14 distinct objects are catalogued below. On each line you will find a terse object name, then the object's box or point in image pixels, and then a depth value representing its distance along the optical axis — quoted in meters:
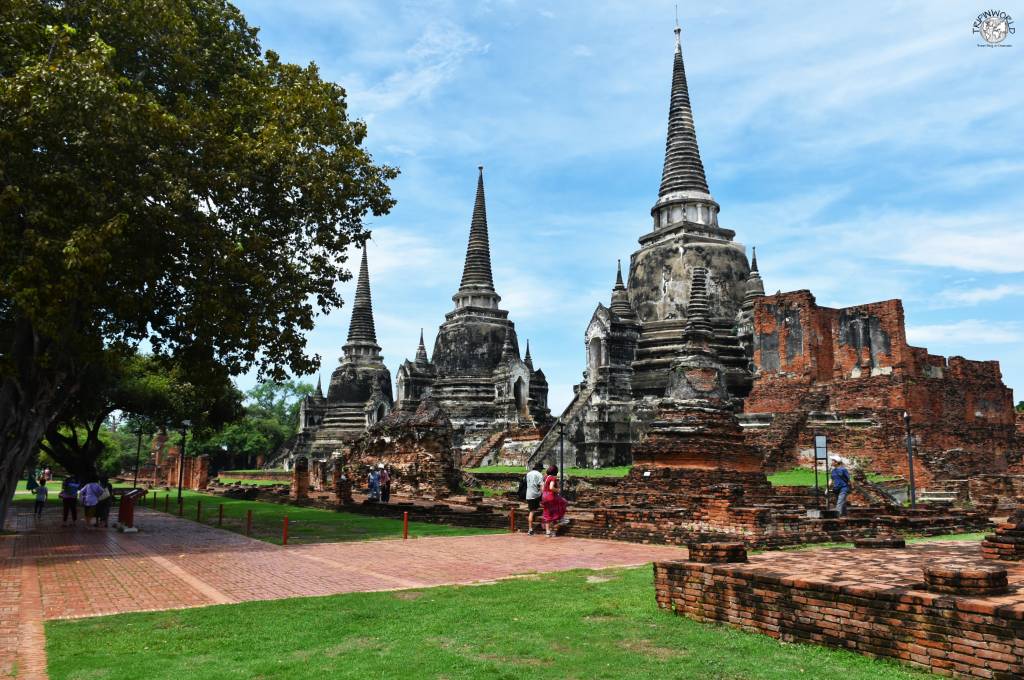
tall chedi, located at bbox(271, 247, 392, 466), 50.22
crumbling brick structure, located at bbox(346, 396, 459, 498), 25.97
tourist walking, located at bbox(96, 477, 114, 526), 17.86
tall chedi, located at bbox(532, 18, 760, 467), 33.38
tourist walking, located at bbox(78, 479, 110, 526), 17.73
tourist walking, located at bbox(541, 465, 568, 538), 14.92
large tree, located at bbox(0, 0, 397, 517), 12.16
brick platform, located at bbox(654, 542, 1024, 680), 4.74
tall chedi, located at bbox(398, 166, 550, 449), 43.44
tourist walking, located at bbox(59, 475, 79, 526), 18.88
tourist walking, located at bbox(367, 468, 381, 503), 22.25
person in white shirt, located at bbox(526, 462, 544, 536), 15.88
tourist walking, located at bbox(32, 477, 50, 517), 19.81
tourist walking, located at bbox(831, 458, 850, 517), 15.73
